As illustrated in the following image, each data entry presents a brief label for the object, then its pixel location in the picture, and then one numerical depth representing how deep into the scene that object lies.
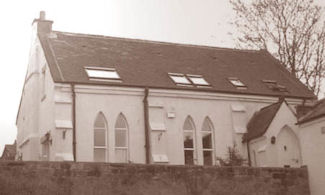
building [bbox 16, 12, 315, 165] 29.90
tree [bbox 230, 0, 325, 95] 44.06
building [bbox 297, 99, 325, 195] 22.52
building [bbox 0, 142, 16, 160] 38.12
